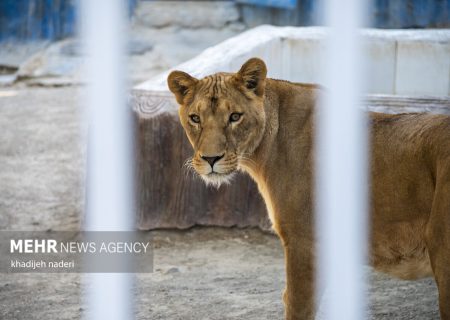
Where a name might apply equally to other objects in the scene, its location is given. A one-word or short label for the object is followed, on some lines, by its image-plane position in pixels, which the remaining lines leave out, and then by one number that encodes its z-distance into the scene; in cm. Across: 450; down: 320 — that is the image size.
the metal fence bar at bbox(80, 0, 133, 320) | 1216
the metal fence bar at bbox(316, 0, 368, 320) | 1276
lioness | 1359
